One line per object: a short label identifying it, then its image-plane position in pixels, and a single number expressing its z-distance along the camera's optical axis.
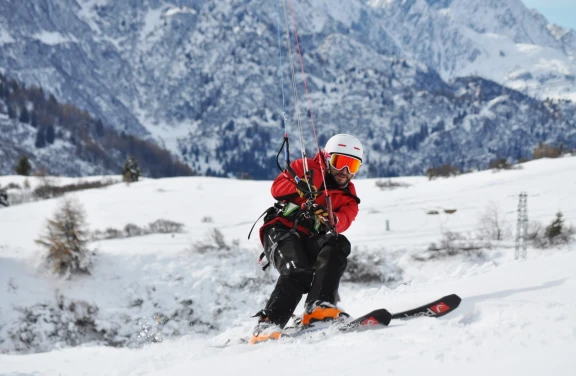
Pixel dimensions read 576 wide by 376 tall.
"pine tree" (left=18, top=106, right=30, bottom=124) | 185.62
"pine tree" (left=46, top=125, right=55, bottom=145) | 184.25
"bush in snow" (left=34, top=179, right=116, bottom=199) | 60.31
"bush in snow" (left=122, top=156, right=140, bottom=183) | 73.19
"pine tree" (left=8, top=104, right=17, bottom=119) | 184.70
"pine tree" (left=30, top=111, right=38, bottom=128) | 187.12
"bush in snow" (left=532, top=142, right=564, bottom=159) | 79.74
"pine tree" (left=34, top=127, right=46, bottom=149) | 180.62
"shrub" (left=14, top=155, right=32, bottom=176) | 81.62
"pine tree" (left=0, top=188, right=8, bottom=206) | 54.20
